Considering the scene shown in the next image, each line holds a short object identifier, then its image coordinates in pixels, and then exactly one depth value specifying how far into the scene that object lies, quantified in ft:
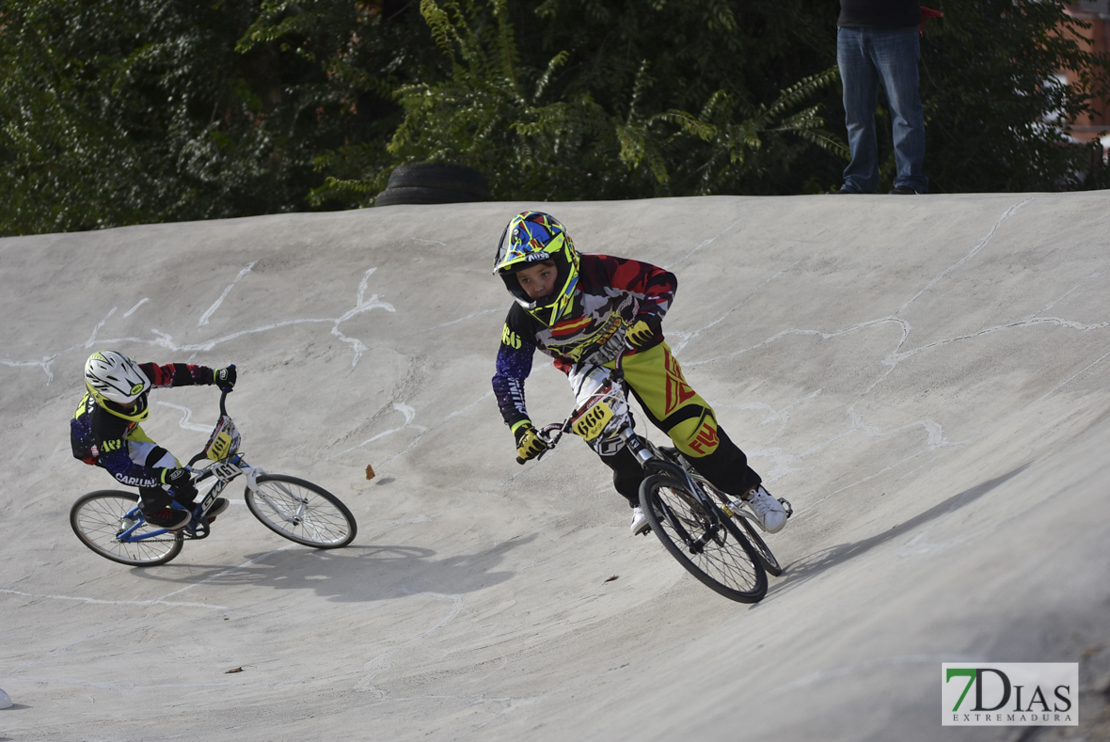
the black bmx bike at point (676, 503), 26.99
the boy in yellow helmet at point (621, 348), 28.58
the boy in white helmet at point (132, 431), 41.88
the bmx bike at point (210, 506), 43.34
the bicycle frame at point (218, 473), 43.14
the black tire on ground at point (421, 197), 76.07
